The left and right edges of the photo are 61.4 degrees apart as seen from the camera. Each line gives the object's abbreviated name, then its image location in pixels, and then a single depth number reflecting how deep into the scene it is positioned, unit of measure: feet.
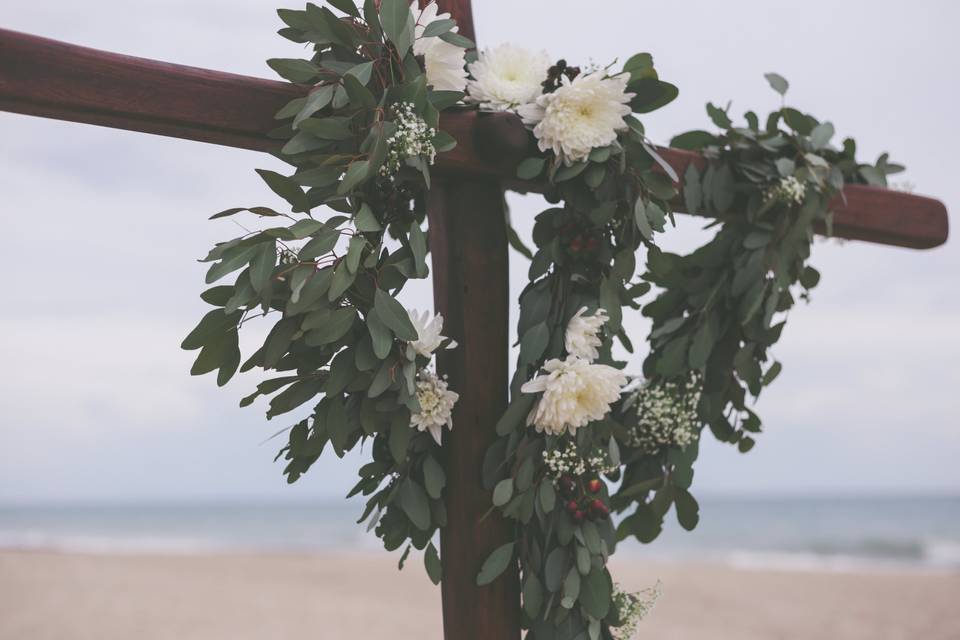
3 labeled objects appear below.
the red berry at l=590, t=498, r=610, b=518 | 4.50
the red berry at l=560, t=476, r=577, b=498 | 4.48
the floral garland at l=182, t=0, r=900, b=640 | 3.86
